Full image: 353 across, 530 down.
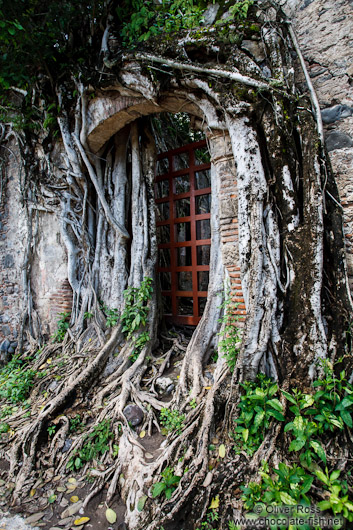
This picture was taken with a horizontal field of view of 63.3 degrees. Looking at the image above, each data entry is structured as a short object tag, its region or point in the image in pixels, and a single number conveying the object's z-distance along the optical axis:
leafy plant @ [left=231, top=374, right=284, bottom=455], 1.94
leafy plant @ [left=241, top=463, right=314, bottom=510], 1.55
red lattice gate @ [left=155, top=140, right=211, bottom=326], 3.64
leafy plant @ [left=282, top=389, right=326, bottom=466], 1.70
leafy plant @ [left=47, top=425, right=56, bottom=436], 2.68
